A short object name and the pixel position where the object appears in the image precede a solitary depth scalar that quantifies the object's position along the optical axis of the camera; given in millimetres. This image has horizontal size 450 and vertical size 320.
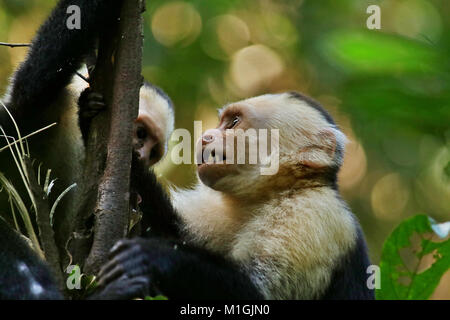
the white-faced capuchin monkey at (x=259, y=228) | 3168
